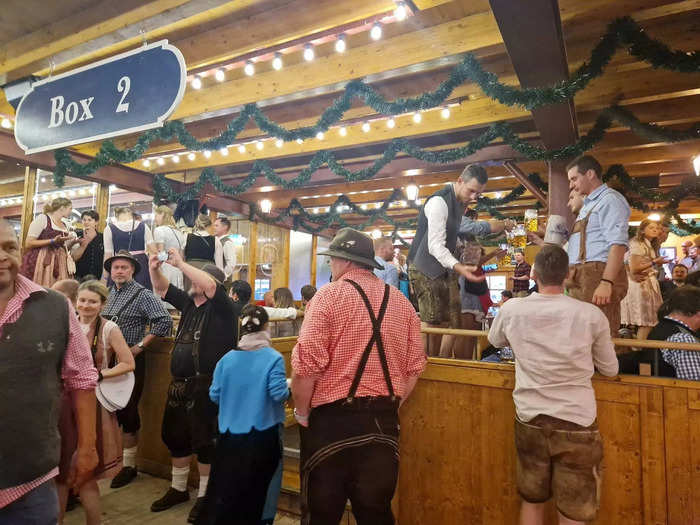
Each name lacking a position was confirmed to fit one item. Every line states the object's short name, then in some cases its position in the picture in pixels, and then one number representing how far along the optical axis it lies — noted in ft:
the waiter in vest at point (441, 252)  9.19
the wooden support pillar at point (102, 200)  24.62
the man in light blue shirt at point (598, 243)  7.97
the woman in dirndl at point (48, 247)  14.83
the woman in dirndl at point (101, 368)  8.09
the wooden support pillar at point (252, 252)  37.60
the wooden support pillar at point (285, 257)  41.19
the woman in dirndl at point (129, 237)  15.25
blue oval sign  7.39
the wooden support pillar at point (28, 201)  22.00
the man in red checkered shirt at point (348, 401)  6.17
